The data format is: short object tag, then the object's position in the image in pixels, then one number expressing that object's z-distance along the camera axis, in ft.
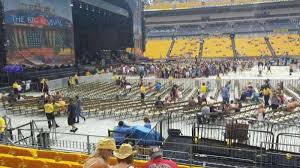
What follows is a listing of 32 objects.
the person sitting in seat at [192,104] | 35.70
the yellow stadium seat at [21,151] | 17.17
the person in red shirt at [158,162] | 9.16
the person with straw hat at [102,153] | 8.54
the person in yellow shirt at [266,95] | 41.37
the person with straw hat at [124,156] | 8.61
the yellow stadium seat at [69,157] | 16.27
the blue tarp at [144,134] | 21.28
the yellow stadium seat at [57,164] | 14.77
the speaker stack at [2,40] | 52.18
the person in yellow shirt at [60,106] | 36.45
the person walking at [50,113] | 30.60
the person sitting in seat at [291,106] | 33.47
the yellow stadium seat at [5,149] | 17.83
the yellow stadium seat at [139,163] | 15.24
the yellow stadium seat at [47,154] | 16.77
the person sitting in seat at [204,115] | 26.68
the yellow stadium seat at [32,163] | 15.22
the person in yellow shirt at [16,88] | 47.12
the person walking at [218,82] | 58.24
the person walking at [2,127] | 23.03
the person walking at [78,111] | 33.12
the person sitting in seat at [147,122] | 24.26
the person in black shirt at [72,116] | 30.24
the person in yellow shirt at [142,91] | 47.81
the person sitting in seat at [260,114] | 30.63
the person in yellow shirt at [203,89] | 49.57
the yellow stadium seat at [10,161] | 15.74
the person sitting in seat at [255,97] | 44.11
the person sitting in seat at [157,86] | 56.52
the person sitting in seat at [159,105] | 35.75
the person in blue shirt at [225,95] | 41.57
